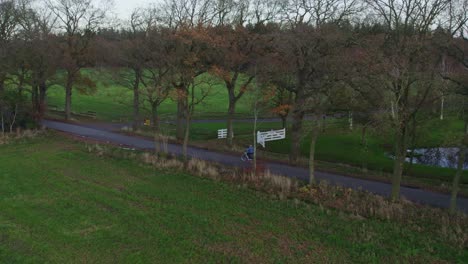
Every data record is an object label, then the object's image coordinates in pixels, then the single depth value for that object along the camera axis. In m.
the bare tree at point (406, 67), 17.77
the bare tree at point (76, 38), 45.00
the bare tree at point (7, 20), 41.03
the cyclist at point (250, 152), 27.64
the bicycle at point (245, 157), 27.48
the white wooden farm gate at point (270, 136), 34.00
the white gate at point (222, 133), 37.28
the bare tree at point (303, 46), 25.45
